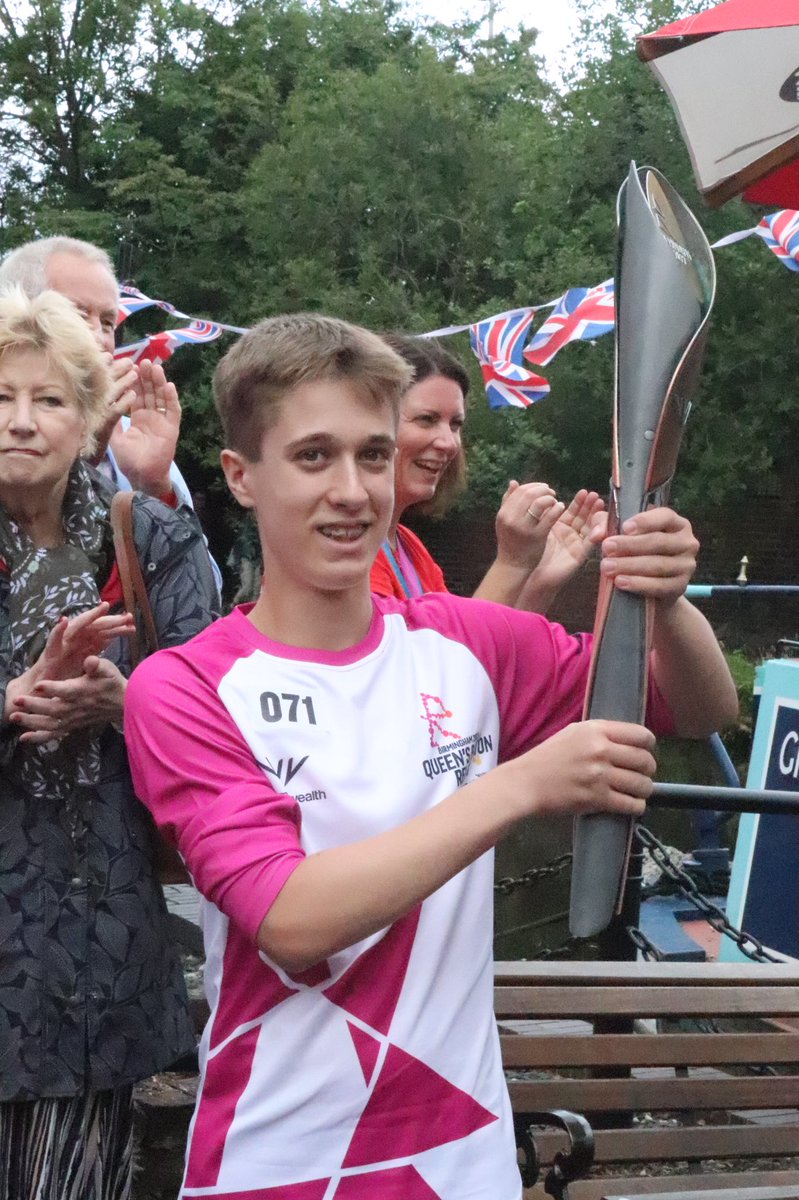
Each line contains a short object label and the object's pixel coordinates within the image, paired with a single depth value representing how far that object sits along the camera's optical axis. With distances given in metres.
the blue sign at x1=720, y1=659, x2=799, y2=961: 4.83
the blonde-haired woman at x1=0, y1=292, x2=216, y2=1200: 2.10
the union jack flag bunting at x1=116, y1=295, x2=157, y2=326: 8.96
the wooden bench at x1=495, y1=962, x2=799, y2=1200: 2.51
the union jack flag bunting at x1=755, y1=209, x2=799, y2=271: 7.91
